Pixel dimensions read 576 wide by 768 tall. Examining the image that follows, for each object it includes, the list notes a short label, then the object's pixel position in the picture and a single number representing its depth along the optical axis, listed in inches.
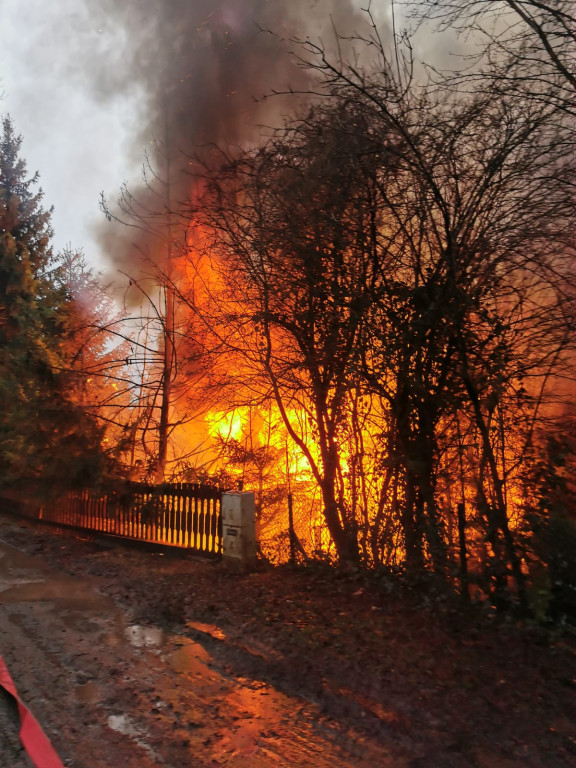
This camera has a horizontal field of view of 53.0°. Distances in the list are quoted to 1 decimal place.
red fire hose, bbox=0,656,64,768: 113.0
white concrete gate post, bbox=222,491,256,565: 262.8
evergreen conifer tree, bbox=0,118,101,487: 356.5
